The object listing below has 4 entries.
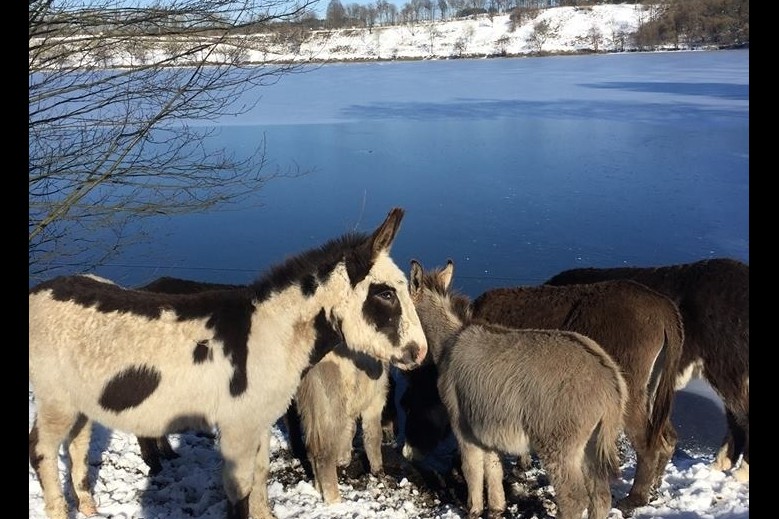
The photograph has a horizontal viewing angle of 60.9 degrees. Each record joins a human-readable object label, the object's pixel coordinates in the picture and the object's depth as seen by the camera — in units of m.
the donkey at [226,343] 4.06
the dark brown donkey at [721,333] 5.44
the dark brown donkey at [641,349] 5.30
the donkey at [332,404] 5.38
